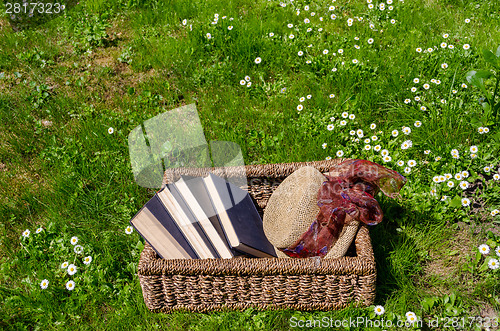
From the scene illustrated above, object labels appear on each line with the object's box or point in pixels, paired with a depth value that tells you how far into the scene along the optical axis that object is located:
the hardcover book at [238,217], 2.34
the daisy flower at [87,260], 2.57
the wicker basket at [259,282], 2.06
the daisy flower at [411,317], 2.19
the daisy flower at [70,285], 2.48
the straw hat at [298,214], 2.22
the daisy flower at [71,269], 2.51
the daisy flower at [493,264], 2.34
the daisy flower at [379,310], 2.20
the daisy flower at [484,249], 2.44
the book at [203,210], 2.36
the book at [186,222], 2.38
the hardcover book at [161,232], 2.31
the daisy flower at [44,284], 2.46
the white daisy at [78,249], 2.61
